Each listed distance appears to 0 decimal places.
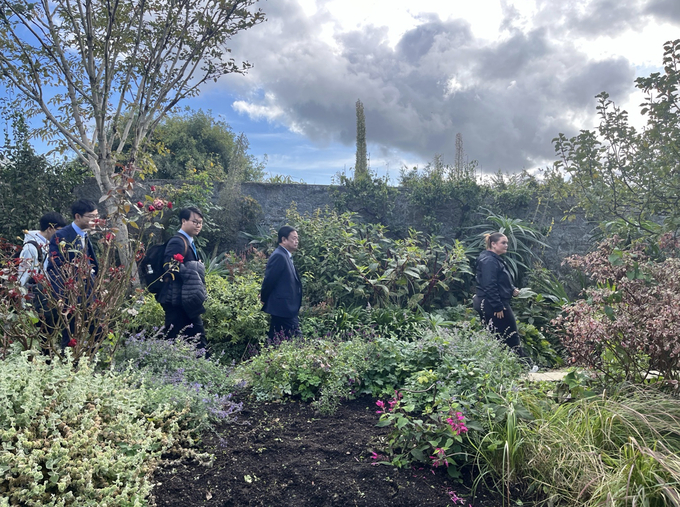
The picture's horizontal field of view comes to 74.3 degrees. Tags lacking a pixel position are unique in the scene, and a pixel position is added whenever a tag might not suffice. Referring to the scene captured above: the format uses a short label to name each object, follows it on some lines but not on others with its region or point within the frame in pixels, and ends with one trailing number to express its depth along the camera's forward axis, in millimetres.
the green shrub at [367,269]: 6859
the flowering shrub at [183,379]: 3037
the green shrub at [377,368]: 3320
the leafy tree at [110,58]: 6348
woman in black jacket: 5367
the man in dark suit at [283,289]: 5121
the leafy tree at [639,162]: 3469
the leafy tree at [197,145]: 11742
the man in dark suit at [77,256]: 3332
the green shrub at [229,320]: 5871
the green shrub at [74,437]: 2105
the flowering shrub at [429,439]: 2574
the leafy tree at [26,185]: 7664
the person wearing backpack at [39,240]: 3649
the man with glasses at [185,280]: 4820
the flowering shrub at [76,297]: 3236
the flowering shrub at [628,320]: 3148
